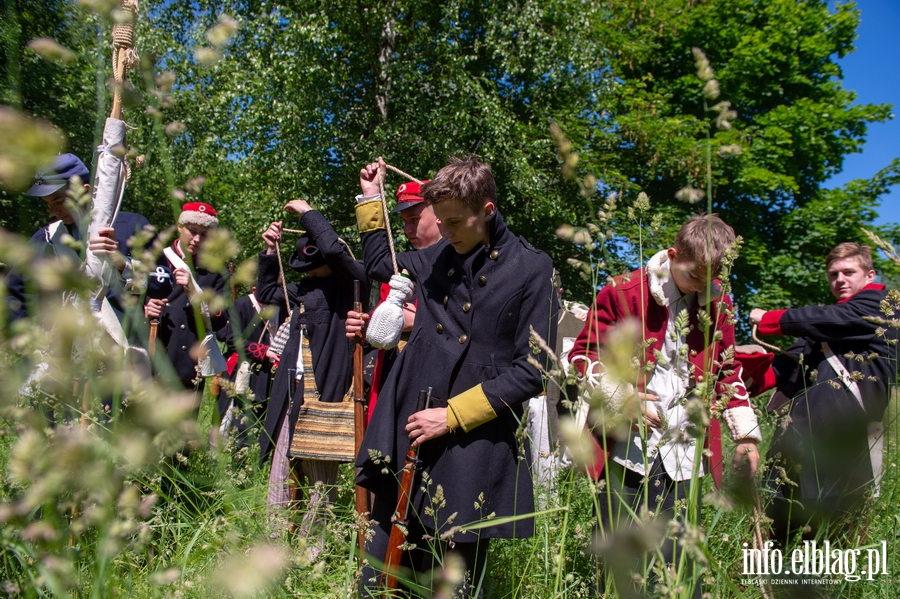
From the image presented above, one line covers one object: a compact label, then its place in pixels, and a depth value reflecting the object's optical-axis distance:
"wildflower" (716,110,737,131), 1.06
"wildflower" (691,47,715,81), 1.06
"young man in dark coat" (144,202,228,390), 3.27
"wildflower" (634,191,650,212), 1.26
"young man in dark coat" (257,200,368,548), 3.06
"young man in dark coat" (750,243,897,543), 2.69
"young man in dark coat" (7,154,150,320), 1.66
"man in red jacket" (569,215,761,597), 2.12
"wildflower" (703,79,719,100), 1.02
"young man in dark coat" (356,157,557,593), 2.01
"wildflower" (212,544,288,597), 0.49
